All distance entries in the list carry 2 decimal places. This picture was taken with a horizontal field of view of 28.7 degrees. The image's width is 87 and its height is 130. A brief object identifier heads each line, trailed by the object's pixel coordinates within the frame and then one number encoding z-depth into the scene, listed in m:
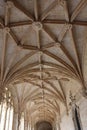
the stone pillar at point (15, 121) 16.36
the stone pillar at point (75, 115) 13.72
